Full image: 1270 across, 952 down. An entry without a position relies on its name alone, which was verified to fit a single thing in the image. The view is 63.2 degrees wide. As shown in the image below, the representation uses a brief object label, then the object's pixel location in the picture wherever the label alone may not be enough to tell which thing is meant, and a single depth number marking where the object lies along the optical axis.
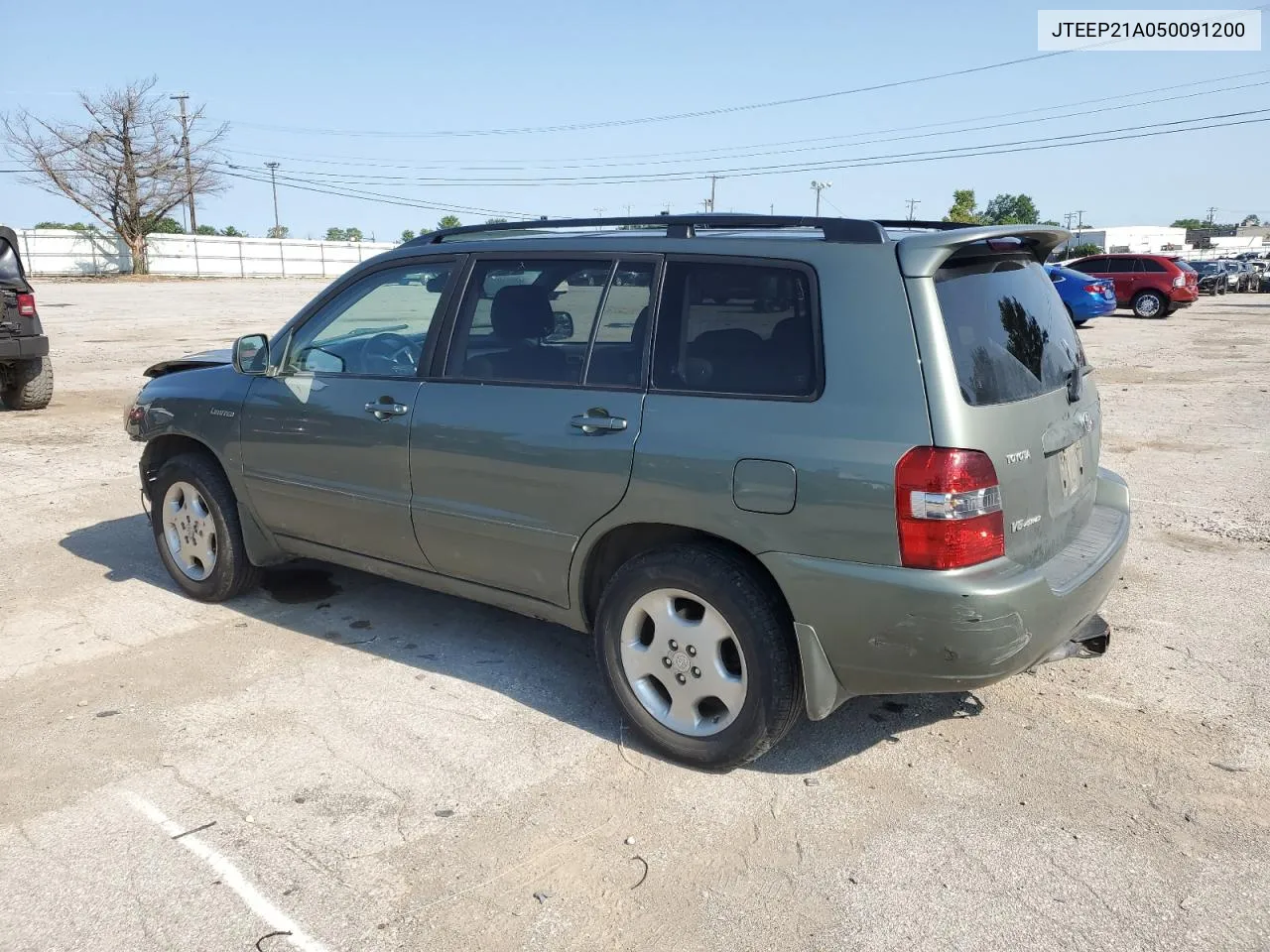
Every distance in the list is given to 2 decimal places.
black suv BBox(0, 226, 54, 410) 10.62
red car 26.59
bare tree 56.78
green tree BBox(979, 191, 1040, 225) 114.94
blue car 23.47
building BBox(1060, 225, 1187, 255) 92.06
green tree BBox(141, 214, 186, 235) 57.59
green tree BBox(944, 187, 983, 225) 68.50
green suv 3.04
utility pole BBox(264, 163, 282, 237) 90.31
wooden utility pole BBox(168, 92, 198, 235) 60.41
